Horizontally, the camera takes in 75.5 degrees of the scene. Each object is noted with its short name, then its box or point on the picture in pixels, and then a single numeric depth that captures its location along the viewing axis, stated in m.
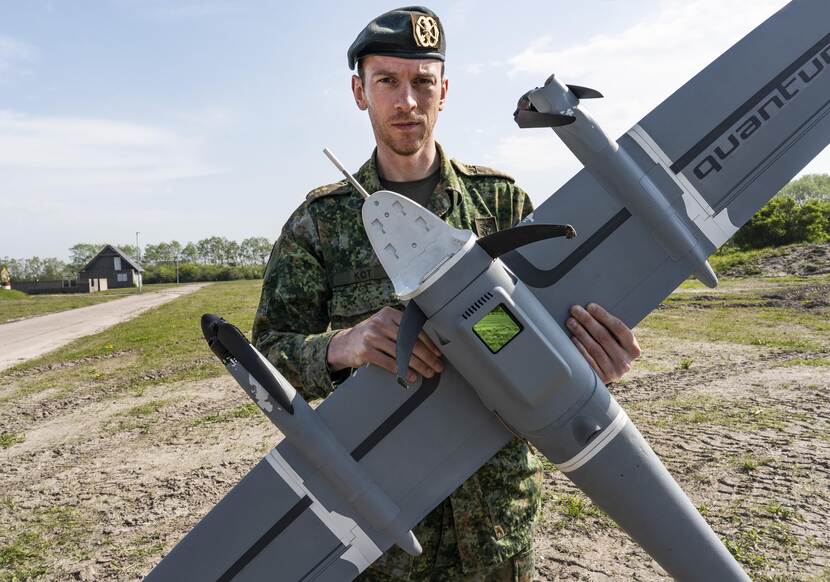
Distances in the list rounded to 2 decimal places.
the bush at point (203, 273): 101.19
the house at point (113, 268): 87.31
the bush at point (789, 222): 36.59
